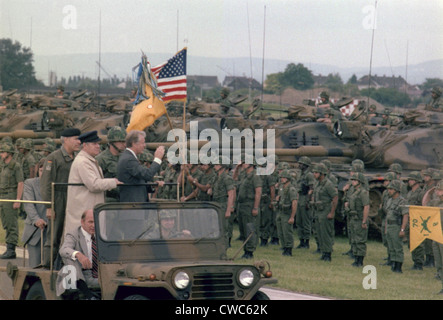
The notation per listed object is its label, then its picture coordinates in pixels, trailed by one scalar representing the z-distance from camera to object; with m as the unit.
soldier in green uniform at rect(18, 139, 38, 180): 22.78
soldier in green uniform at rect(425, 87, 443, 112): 24.22
